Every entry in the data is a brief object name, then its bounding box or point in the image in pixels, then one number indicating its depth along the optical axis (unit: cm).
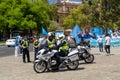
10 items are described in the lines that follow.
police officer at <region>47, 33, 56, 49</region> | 971
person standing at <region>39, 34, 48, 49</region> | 1044
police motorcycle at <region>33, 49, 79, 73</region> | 890
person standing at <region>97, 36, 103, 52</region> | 1708
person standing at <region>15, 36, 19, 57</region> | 1547
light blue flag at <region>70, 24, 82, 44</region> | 2249
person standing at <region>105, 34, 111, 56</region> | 1449
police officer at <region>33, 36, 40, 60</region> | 1167
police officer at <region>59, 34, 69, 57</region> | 914
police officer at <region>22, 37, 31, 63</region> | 1220
